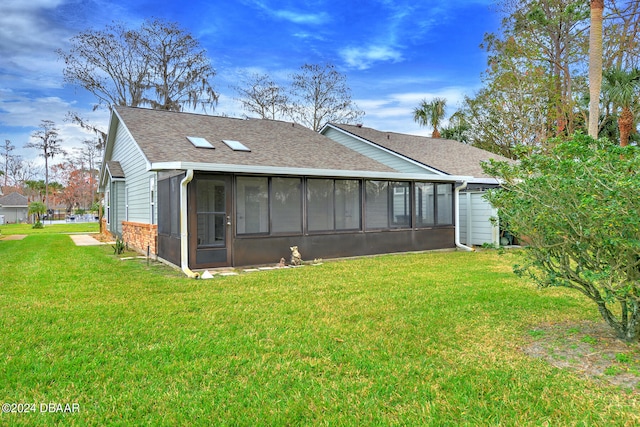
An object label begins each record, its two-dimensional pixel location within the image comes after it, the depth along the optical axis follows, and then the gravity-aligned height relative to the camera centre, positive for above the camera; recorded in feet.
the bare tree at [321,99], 85.51 +24.01
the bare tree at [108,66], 68.18 +25.58
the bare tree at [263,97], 84.02 +24.21
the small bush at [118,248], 36.27 -3.33
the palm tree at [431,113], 80.38 +19.48
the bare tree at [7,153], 136.87 +20.91
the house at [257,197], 27.25 +1.06
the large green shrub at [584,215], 10.03 -0.23
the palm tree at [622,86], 42.37 +13.08
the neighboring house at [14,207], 141.49 +2.04
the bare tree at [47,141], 120.88 +22.34
